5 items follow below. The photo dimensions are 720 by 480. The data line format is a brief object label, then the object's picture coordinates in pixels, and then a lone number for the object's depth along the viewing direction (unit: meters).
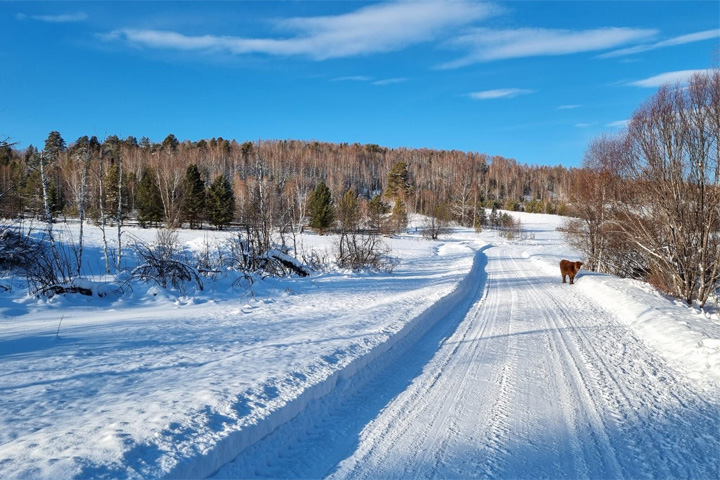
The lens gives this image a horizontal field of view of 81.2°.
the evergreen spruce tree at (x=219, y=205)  49.67
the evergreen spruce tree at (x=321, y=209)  53.94
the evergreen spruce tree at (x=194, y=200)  47.97
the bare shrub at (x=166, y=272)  10.45
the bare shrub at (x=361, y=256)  17.91
